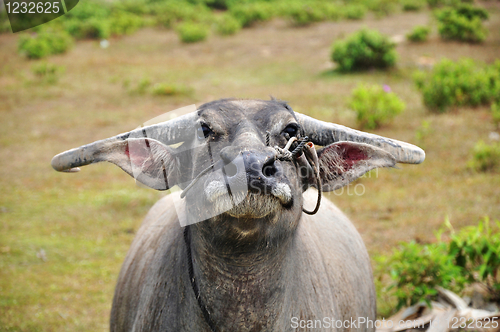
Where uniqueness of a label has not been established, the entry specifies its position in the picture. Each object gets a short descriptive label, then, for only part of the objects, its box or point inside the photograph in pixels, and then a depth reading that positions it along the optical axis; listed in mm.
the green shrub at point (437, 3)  22667
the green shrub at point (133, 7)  25392
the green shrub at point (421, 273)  4199
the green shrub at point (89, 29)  20016
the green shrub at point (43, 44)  16953
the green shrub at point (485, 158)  7379
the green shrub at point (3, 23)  21139
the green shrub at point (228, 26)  21031
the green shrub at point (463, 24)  15875
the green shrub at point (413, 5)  22984
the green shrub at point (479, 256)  4098
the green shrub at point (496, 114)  8838
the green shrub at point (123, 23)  21172
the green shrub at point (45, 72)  14681
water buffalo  1938
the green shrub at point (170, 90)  12945
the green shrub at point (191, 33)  19844
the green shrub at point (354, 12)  21859
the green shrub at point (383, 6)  22594
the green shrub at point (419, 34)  16453
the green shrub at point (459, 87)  10141
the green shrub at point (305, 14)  21469
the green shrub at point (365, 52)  14086
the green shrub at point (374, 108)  9570
